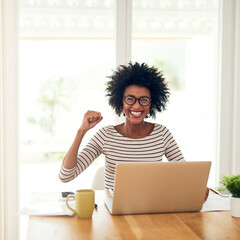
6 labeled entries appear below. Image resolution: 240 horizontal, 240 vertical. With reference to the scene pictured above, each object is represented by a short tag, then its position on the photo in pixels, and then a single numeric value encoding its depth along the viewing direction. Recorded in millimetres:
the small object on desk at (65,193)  1698
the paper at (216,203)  1573
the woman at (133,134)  2049
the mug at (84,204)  1430
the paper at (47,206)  1475
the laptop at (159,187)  1394
